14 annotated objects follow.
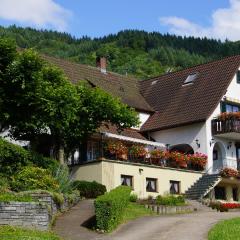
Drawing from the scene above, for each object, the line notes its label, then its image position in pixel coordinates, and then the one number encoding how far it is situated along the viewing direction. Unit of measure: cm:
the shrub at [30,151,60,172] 3259
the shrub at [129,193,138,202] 3544
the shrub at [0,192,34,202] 2489
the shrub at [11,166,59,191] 2859
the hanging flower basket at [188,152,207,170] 4447
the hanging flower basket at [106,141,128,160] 3994
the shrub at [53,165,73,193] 3067
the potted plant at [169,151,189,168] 4319
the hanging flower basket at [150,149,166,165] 4216
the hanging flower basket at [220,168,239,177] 4378
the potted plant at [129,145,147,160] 4109
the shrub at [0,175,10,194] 2725
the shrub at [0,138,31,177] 2980
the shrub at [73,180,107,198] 3541
